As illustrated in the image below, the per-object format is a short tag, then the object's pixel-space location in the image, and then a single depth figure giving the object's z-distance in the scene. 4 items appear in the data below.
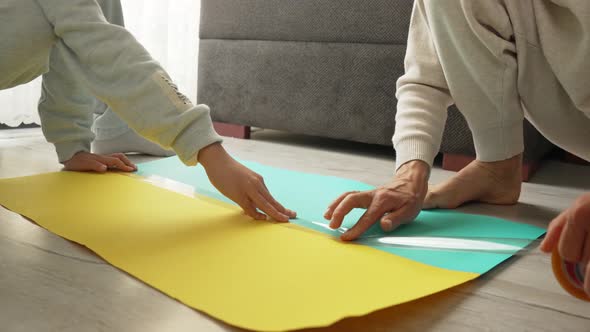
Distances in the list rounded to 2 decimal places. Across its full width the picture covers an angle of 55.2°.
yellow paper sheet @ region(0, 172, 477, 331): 0.51
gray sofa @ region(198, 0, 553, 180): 1.35
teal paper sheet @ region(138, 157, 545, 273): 0.67
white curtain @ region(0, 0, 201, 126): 1.93
